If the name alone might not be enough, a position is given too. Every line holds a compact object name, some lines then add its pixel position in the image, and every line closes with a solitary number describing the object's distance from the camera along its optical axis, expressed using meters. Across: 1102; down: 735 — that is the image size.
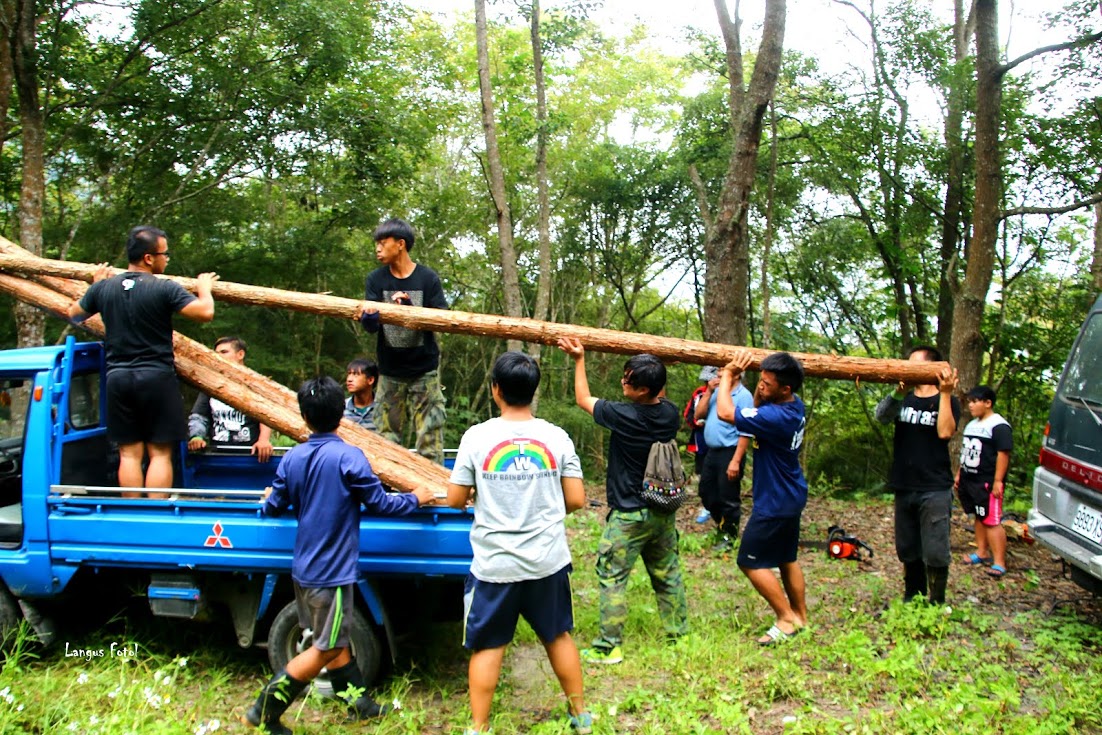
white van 4.84
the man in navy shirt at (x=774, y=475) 4.61
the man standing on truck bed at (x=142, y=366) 4.68
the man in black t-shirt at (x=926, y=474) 5.02
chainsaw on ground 6.86
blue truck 3.96
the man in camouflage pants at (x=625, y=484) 4.50
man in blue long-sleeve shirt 3.55
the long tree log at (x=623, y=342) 5.01
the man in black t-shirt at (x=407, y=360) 5.40
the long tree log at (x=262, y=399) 4.59
